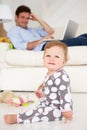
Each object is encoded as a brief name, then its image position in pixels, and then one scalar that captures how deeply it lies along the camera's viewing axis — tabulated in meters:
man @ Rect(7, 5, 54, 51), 2.74
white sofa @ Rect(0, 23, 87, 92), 2.35
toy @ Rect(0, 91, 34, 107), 1.84
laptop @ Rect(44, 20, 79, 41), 2.75
